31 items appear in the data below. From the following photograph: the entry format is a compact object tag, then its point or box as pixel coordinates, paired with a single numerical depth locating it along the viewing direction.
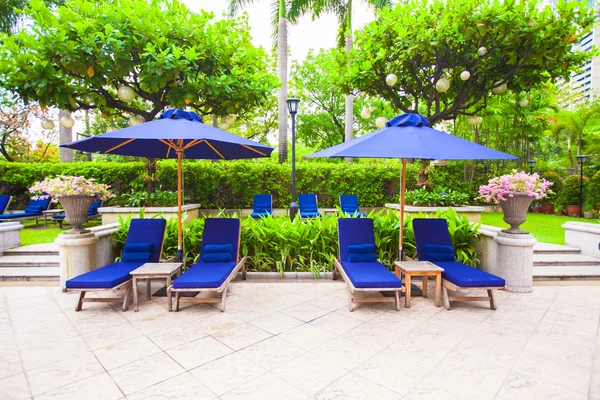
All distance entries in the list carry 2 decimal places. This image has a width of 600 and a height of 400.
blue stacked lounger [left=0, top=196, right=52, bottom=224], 9.30
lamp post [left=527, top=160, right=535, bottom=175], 14.65
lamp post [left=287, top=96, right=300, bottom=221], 8.73
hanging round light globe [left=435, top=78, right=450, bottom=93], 8.41
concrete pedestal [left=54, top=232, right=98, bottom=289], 5.05
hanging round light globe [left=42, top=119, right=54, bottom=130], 7.71
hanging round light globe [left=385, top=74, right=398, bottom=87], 8.37
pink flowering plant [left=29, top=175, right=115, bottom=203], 5.02
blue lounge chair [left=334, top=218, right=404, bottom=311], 4.31
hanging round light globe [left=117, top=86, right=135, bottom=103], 7.41
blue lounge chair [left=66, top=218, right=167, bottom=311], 4.19
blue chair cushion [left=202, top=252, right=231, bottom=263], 5.22
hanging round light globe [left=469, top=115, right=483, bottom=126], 9.40
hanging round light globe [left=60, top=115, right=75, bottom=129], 7.84
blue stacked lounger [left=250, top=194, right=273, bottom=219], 10.46
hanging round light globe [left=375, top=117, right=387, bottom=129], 9.09
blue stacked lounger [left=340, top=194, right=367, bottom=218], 10.39
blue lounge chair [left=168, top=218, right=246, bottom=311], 4.41
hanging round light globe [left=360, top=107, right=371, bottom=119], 9.51
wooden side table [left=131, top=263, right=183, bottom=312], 4.35
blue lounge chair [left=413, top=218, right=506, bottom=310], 4.23
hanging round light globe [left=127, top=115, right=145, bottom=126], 8.36
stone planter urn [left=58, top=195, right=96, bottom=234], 5.09
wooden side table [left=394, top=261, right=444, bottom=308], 4.43
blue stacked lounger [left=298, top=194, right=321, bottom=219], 10.55
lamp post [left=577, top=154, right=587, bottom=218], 12.31
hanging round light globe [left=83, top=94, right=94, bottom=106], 7.90
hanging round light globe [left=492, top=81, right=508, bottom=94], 9.13
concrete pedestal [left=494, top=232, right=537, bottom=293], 5.04
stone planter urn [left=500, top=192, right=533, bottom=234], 5.01
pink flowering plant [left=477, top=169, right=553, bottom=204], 5.00
